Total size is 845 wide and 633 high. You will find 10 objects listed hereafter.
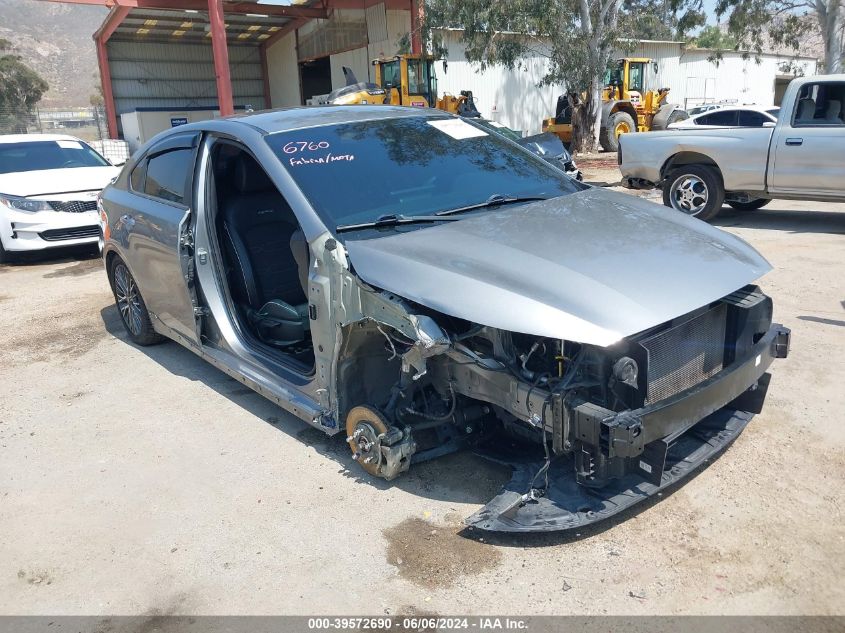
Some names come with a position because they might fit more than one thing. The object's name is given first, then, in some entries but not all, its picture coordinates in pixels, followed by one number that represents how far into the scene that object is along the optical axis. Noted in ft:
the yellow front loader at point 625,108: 74.64
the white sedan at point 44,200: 30.30
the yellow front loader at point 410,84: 69.82
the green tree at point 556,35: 71.15
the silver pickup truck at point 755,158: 28.17
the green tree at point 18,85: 169.89
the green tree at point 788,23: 85.66
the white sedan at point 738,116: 35.88
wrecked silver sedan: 9.38
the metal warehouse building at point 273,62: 87.86
